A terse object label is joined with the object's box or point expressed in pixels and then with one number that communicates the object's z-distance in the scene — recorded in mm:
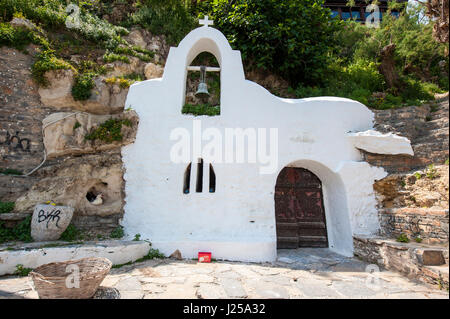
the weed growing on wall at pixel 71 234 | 4976
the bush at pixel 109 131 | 5712
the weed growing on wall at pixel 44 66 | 6844
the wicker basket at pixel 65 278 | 2617
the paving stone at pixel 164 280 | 3548
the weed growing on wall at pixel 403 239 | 4309
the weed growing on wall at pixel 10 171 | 6138
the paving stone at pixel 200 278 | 3628
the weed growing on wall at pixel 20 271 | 3806
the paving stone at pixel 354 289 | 3141
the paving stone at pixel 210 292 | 3039
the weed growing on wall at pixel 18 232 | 4849
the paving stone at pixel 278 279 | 3623
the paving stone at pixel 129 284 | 3275
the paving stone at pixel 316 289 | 3135
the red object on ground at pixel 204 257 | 4852
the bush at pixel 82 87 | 6809
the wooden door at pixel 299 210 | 6059
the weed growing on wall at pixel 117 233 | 5311
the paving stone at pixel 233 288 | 3103
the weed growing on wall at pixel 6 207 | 5219
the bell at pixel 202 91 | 6129
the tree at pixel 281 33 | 9211
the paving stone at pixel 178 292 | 3021
